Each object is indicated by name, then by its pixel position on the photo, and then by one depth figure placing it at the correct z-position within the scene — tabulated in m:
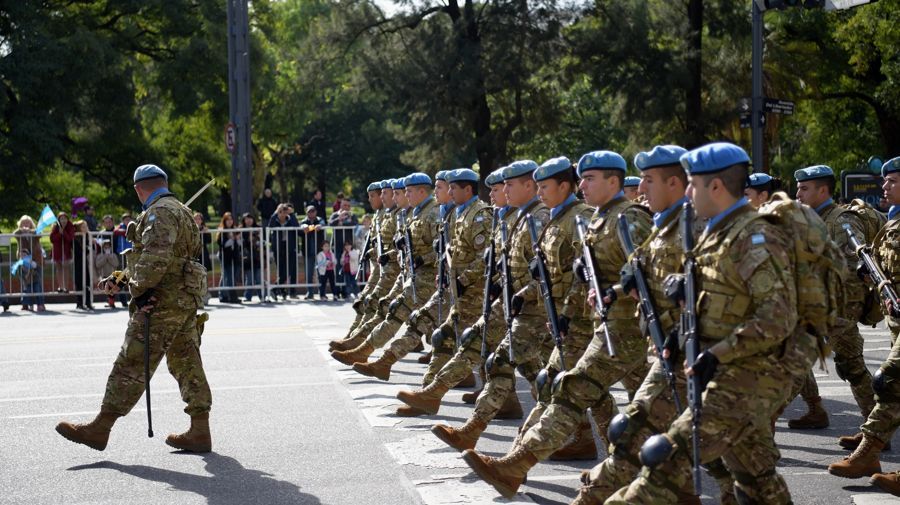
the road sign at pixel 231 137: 22.72
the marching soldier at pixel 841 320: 8.42
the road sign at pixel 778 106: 18.77
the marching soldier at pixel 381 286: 12.73
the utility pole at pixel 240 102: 22.12
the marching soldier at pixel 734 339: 4.74
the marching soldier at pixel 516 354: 7.53
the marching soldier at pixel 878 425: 7.05
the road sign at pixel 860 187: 18.98
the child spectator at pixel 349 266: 21.03
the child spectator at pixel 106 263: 19.91
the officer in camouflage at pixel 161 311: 7.95
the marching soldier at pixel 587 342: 6.09
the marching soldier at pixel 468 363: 8.47
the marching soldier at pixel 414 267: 11.62
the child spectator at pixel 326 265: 20.72
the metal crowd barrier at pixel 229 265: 19.73
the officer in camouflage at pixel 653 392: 5.23
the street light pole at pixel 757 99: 18.16
